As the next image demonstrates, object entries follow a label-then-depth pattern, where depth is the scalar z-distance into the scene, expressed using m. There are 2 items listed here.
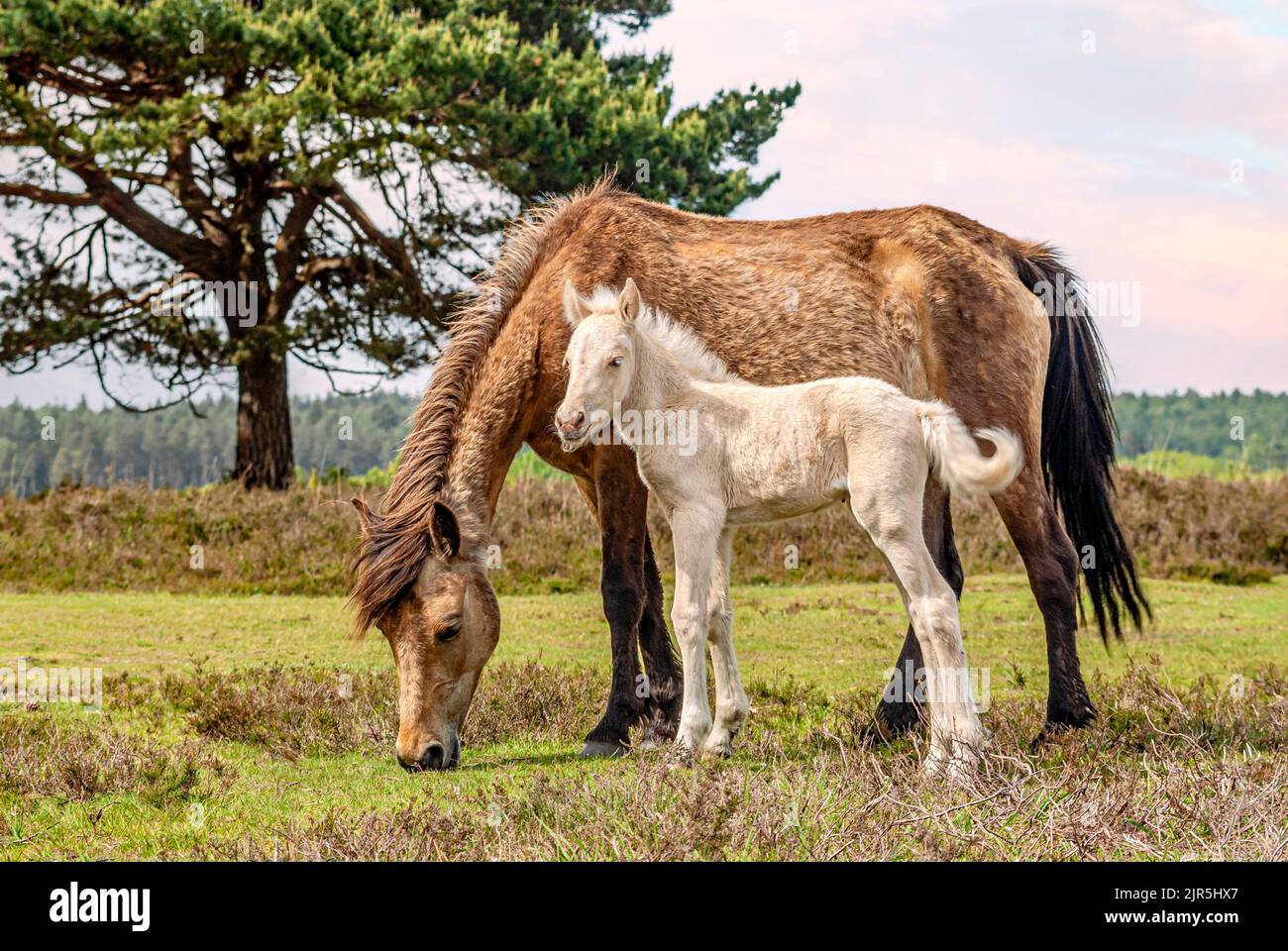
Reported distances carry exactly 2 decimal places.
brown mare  6.81
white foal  5.93
